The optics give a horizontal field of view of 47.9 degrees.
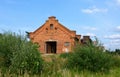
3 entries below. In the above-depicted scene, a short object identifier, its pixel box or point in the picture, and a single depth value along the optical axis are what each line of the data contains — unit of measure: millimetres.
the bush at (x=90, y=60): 9049
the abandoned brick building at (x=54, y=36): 27081
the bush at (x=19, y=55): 7100
